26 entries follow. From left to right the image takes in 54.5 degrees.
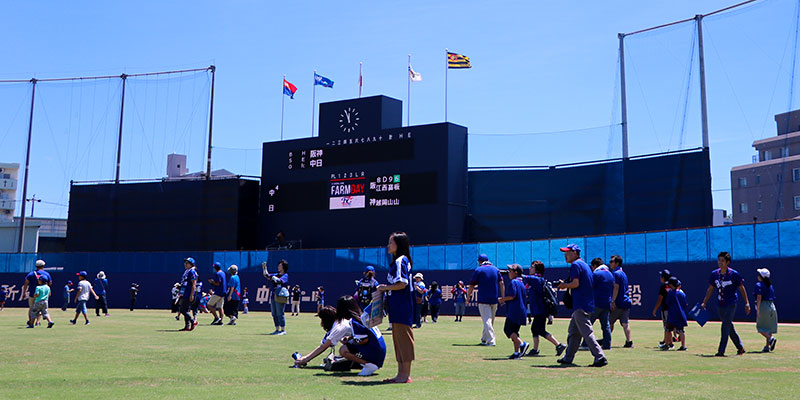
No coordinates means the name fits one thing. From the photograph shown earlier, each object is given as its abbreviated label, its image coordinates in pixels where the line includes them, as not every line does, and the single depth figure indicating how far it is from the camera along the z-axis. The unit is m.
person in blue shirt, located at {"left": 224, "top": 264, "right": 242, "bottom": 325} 23.47
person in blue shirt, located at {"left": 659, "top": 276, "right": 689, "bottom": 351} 15.48
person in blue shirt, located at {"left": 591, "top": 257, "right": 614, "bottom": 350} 14.59
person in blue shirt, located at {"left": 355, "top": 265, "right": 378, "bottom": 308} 20.28
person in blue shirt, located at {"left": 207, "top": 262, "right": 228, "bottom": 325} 22.84
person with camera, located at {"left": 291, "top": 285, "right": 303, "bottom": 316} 35.64
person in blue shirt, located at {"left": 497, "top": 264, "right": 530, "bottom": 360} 13.30
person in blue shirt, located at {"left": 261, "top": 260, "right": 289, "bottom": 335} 19.27
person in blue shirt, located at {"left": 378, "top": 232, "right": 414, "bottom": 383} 9.26
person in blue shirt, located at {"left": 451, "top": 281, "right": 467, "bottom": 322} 32.84
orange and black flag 44.82
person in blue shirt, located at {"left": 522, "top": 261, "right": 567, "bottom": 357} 13.78
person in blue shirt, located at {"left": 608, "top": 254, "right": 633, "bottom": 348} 16.66
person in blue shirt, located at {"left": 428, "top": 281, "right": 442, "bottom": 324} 30.11
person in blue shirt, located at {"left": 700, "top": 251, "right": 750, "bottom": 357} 13.66
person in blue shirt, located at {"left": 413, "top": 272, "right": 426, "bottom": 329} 20.75
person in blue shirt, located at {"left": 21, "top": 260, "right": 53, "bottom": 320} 21.14
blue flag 47.78
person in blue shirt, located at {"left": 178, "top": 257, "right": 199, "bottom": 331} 20.72
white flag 45.55
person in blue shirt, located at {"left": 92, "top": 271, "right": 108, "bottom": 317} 30.73
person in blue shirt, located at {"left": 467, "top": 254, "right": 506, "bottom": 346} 15.95
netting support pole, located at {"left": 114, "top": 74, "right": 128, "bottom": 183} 52.77
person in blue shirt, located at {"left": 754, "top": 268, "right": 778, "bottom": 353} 14.66
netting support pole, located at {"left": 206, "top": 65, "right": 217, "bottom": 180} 48.62
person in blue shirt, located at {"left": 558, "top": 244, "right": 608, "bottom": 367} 11.59
